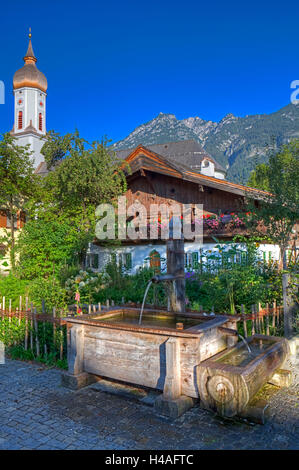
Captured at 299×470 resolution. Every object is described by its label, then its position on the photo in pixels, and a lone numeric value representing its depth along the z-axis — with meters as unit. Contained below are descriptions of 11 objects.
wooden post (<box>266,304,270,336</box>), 6.52
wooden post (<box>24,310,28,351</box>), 6.67
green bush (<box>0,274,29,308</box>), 9.08
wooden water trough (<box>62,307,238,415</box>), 4.19
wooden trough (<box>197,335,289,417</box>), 3.71
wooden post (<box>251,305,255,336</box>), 6.22
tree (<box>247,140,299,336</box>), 10.05
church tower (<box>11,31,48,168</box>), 42.75
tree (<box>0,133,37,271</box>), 17.44
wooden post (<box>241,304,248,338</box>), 6.04
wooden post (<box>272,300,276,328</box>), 6.66
